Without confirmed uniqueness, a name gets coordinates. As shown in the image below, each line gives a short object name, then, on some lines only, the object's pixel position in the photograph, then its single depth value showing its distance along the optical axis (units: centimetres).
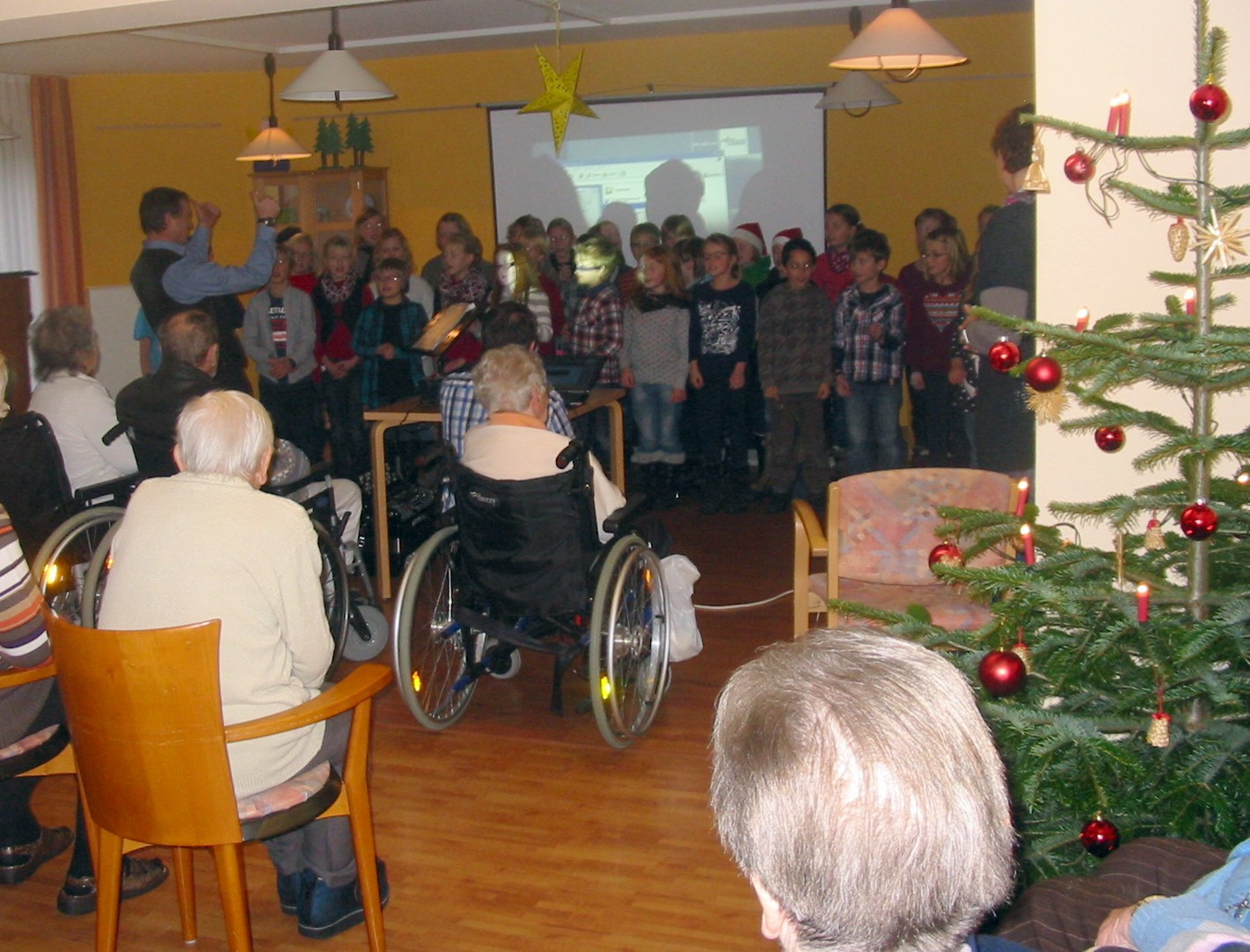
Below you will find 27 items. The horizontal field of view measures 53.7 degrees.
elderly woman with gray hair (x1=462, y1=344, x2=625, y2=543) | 341
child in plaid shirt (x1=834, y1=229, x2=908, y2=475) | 588
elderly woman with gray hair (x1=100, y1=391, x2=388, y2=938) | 216
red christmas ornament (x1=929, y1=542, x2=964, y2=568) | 216
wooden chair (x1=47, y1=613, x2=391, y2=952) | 196
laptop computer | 504
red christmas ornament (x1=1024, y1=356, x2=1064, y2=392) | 184
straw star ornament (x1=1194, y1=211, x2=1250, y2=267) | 177
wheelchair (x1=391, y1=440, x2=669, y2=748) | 332
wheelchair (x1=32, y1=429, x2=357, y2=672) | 343
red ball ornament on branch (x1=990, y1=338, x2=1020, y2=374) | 193
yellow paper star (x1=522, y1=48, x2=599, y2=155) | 487
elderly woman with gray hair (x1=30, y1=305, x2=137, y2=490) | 388
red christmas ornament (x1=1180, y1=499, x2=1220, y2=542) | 171
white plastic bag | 405
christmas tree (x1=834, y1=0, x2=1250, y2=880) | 178
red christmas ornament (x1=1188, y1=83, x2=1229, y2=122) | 172
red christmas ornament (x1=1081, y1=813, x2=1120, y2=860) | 179
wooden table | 475
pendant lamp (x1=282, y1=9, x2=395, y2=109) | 474
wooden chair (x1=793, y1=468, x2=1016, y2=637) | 325
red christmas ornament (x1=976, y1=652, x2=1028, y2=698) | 177
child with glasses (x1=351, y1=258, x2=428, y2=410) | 590
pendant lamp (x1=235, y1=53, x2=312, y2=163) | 643
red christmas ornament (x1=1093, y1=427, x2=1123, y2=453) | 200
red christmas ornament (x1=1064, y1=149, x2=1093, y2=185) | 211
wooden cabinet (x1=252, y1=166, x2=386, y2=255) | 845
